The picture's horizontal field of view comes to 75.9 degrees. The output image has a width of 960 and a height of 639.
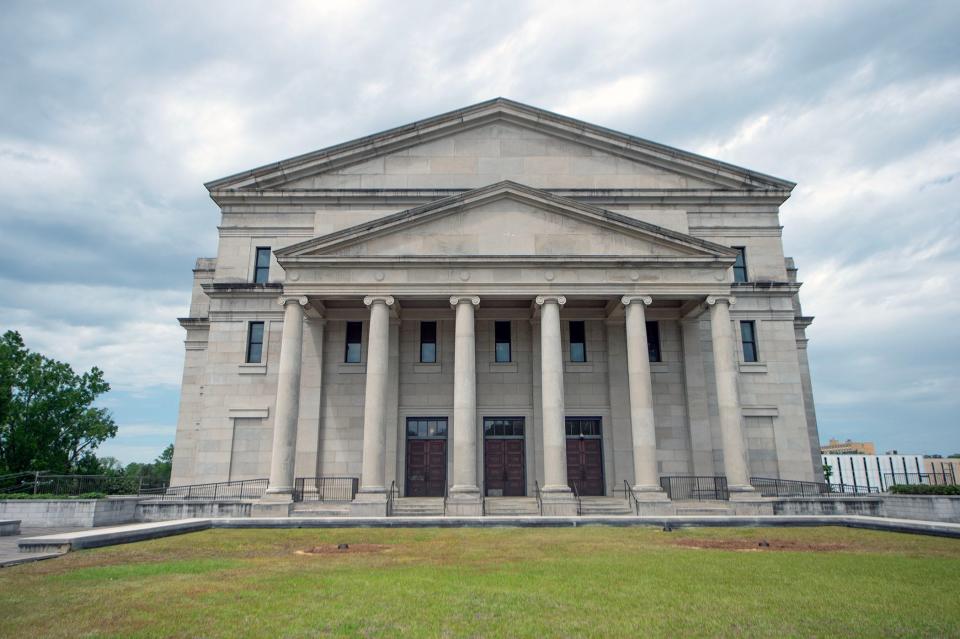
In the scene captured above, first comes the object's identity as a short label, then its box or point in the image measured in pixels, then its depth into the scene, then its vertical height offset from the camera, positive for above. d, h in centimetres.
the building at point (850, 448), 14788 +507
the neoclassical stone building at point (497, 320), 2683 +730
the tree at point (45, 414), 4644 +432
